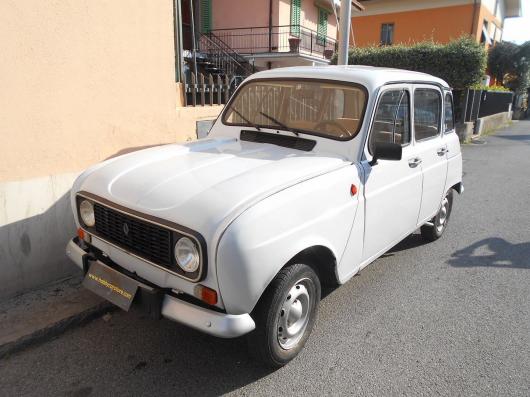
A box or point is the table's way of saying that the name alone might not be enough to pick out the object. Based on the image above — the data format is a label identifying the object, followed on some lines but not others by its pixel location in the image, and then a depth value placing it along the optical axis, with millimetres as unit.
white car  2277
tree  25641
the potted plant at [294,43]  17594
